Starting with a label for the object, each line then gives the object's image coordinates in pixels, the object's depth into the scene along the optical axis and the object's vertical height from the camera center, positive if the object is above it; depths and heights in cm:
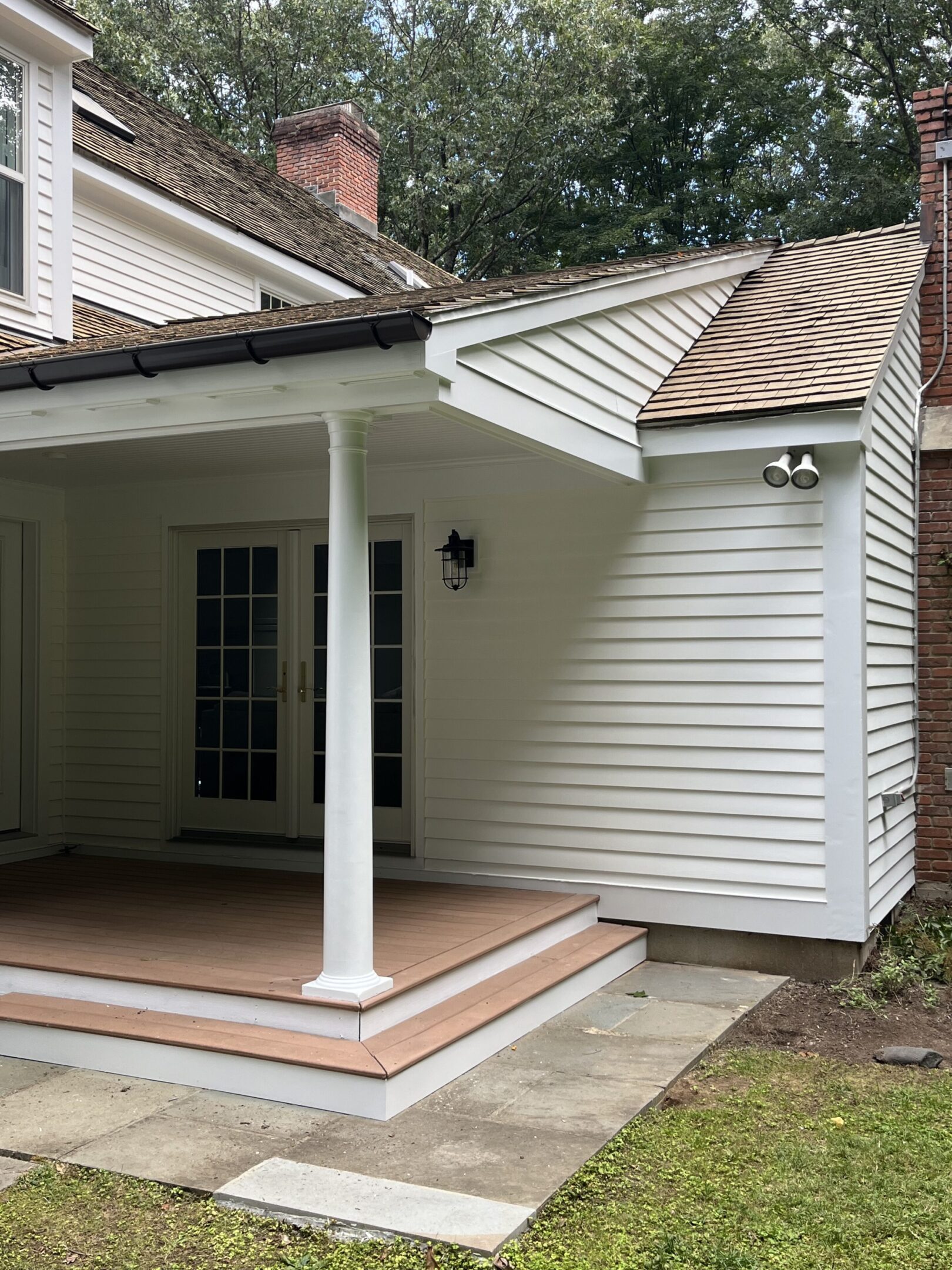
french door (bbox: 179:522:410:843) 717 -5
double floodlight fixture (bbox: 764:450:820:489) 584 +99
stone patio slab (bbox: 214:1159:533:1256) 325 -156
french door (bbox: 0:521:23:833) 754 +3
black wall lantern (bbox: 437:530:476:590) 679 +66
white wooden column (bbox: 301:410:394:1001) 450 -26
